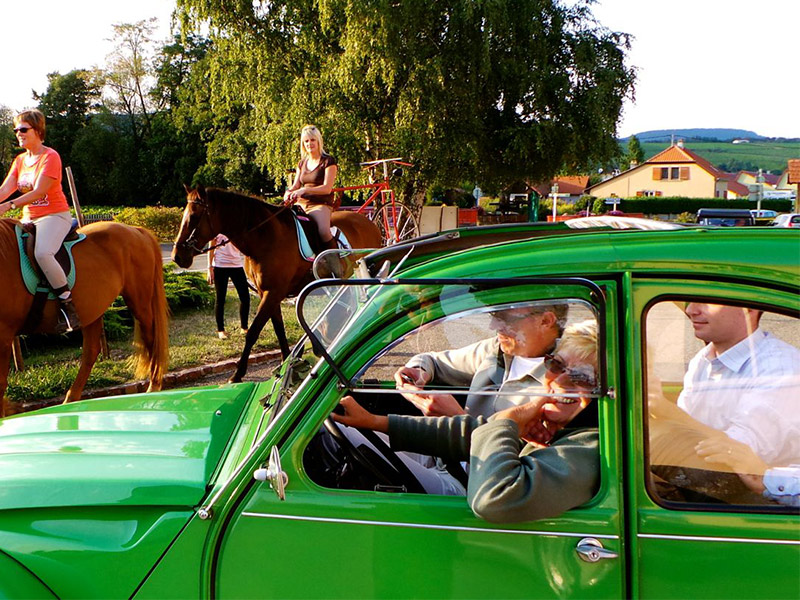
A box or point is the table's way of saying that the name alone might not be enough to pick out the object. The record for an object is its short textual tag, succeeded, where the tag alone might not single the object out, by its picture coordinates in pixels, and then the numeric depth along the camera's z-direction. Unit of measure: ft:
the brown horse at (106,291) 20.89
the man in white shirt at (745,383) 6.58
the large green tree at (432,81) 73.97
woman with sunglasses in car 6.30
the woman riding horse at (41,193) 20.63
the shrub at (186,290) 42.63
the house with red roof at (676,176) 335.88
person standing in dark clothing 35.04
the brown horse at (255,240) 27.63
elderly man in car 6.83
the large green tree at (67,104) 182.09
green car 6.16
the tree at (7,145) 167.06
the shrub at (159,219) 120.06
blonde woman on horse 31.32
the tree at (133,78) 174.19
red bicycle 57.36
